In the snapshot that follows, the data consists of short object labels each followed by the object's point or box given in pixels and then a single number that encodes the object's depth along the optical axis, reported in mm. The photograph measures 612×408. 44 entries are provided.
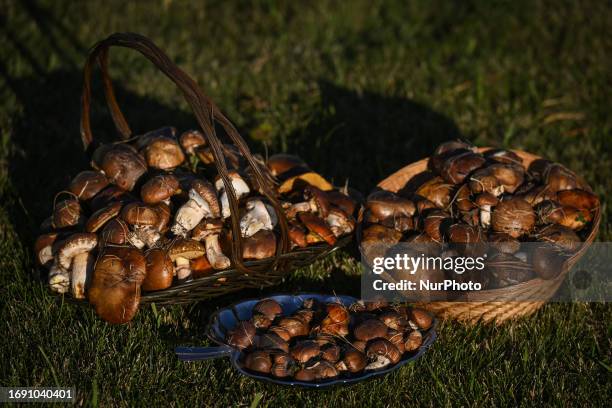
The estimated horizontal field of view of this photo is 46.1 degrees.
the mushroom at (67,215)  3840
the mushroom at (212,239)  3648
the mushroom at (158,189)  3764
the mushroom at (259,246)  3666
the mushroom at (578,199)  4043
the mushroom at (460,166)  4105
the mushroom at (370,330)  3221
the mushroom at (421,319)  3432
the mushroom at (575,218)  3961
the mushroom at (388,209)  3979
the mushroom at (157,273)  3502
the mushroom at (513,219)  3783
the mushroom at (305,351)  3098
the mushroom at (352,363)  3090
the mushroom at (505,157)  4211
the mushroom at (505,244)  3688
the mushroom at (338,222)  4035
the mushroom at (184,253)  3596
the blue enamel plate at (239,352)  3029
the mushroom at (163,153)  4094
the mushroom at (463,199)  3949
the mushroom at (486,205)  3871
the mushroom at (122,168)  3992
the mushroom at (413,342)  3277
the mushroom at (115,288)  3344
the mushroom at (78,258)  3514
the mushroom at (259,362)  3064
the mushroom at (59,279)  3568
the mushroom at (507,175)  4051
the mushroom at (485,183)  3941
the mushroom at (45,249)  3738
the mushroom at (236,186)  3873
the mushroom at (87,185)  3959
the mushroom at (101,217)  3648
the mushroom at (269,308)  3373
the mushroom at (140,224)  3604
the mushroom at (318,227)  3830
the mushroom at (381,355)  3135
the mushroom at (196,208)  3701
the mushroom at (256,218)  3775
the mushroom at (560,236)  3697
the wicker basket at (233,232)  3283
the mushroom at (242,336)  3213
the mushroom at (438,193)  4117
